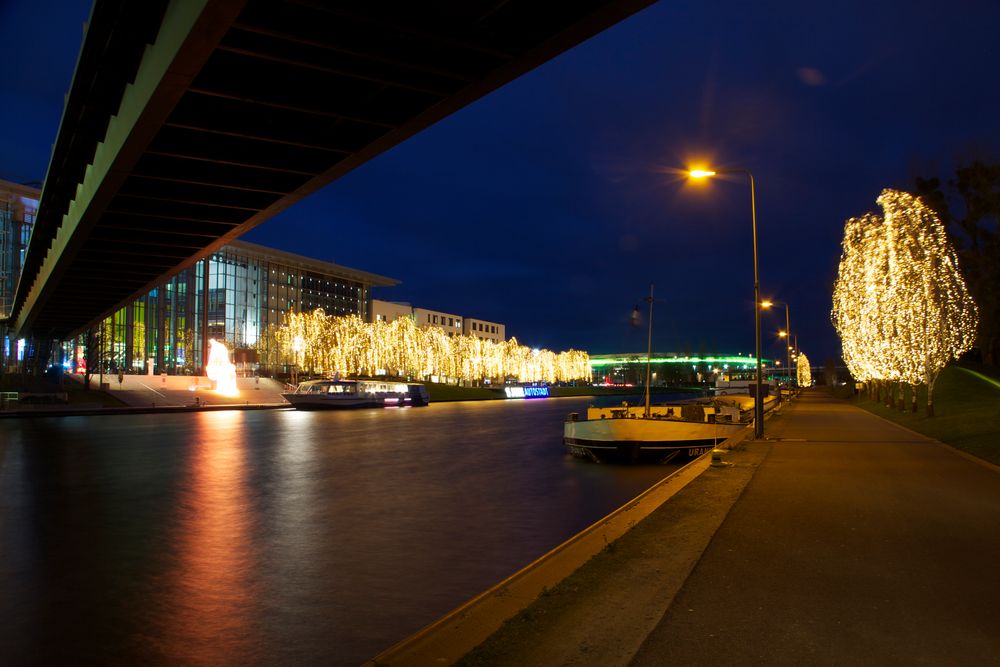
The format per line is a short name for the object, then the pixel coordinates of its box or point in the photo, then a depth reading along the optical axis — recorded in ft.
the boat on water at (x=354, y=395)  222.69
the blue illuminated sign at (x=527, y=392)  378.67
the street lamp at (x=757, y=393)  87.30
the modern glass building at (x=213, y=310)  299.99
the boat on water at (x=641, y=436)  86.43
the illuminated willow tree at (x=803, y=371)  462.19
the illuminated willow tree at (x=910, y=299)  116.98
